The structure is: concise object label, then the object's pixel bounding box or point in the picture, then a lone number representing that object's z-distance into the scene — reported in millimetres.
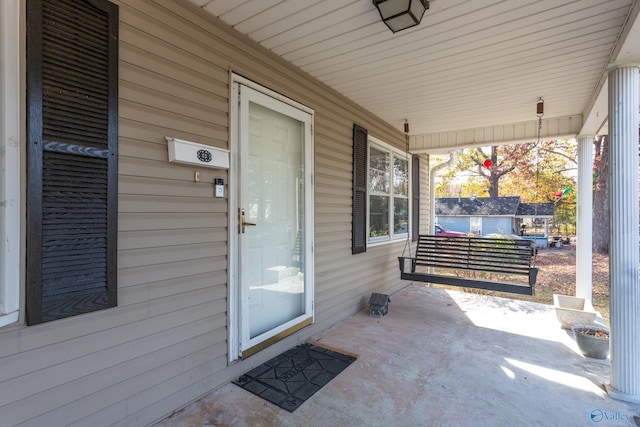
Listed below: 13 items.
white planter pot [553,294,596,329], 3354
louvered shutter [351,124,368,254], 3992
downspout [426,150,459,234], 6762
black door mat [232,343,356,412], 2229
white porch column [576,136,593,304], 4031
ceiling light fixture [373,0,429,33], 1974
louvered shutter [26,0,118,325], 1438
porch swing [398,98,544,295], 3640
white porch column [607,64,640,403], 2266
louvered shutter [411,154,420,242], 5887
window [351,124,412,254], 4070
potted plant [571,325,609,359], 2771
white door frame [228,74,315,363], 2389
